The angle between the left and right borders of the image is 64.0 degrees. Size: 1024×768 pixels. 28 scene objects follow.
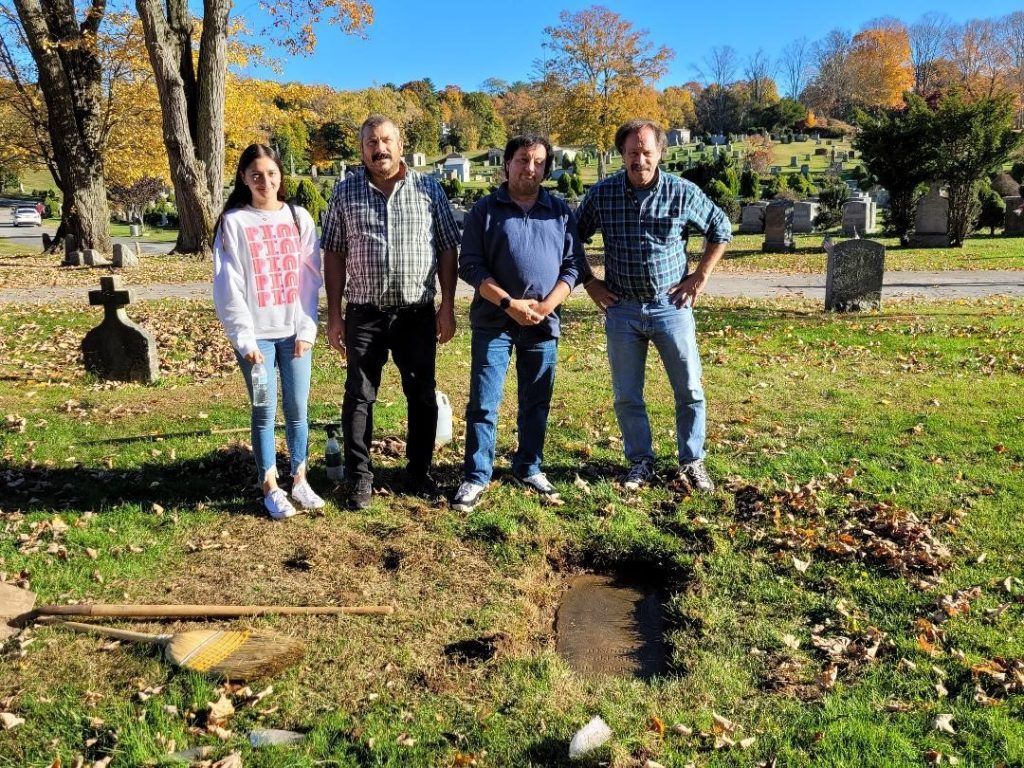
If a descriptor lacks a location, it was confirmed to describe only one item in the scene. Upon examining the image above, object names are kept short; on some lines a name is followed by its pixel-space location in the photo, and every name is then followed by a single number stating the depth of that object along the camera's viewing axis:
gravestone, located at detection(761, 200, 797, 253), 21.28
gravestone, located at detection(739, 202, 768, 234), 27.03
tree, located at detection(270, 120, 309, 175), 62.47
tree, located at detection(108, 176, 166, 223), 46.31
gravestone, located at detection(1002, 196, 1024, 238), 23.09
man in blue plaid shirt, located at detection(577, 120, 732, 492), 4.53
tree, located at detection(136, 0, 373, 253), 15.62
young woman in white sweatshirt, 4.19
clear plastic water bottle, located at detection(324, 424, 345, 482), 5.02
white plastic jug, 5.72
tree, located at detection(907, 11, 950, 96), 77.75
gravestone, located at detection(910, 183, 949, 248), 20.84
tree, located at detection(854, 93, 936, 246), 20.56
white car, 43.47
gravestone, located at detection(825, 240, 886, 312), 11.39
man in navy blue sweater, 4.36
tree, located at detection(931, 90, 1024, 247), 19.31
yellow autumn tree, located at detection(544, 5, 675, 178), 46.34
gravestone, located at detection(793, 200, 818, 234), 26.16
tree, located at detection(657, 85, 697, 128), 59.78
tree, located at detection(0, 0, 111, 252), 17.47
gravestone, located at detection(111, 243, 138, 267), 18.23
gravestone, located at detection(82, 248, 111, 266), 18.92
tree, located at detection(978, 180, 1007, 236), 23.23
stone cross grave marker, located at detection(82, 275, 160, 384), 7.85
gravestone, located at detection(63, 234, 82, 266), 19.02
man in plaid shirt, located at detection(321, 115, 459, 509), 4.31
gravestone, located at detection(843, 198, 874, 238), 24.89
